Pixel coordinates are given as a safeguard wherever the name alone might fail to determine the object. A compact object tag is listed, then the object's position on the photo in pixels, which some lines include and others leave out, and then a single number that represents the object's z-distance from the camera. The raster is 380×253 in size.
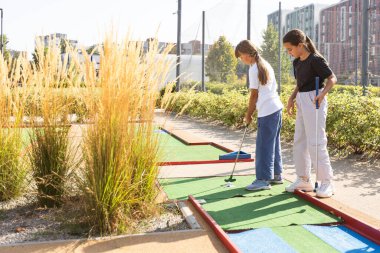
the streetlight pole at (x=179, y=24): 21.79
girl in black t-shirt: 4.63
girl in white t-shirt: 4.91
